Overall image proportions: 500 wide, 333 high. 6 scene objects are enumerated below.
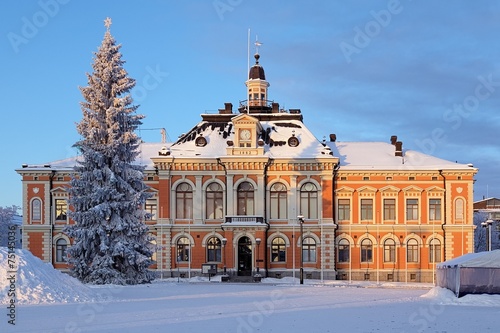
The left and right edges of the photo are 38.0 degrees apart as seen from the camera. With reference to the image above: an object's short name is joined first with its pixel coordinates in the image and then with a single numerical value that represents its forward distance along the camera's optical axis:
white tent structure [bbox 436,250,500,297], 31.31
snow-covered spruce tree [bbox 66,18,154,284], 39.28
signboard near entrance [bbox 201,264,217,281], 53.21
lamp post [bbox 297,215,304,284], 47.29
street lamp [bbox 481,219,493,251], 49.14
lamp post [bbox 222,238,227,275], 55.06
